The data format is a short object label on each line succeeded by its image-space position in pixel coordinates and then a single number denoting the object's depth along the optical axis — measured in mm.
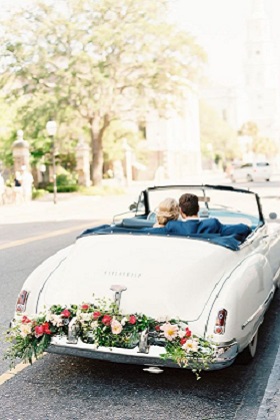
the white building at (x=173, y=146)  76438
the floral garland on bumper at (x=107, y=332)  4801
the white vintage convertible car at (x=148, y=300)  4867
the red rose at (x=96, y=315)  4961
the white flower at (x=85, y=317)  4977
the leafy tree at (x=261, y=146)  118750
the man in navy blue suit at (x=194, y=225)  5906
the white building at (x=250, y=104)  144000
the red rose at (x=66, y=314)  5059
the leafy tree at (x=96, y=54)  37375
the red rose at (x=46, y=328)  5065
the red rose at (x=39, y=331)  5070
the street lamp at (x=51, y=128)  31605
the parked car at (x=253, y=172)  49500
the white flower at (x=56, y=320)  5062
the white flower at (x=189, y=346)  4766
